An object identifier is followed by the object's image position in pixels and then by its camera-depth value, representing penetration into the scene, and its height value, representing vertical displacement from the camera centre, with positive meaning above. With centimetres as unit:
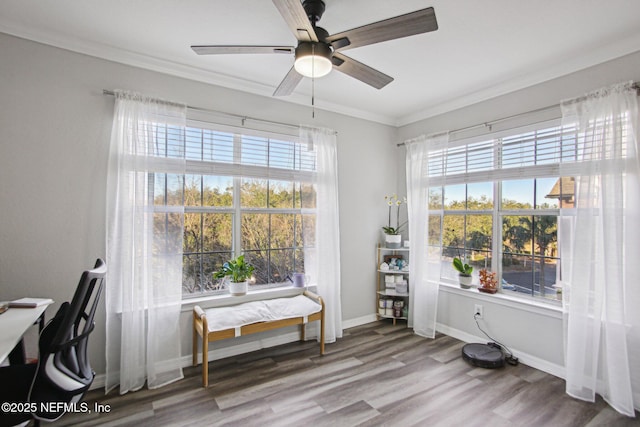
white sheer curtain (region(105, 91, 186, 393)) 246 -29
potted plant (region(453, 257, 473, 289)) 348 -60
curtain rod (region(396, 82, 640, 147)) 230 +100
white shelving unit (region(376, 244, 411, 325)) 396 -92
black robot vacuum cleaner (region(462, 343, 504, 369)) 286 -128
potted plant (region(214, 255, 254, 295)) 303 -55
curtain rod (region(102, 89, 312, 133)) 249 +99
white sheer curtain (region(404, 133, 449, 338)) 363 -40
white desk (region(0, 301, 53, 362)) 144 -60
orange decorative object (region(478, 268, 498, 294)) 327 -66
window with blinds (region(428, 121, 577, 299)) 287 +16
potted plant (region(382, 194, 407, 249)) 398 -15
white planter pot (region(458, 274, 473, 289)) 348 -69
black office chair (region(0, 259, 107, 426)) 137 -79
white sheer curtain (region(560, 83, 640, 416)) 226 -26
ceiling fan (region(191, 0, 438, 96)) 148 +97
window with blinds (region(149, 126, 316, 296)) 281 +17
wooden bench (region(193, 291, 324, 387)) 258 -90
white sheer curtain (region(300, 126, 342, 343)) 343 -21
